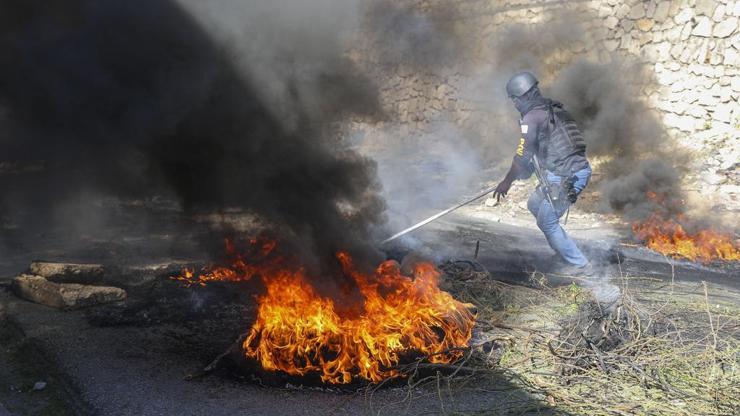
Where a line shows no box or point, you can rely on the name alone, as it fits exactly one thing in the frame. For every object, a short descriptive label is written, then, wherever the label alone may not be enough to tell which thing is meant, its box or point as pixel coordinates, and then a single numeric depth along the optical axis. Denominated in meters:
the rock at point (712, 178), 10.03
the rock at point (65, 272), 4.97
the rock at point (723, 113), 10.91
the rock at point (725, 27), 10.70
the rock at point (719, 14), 10.84
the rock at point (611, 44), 12.80
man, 6.07
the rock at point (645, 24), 12.13
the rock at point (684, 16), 11.45
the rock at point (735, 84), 10.76
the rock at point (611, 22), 12.79
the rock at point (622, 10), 12.61
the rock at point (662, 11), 11.88
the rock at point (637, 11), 12.31
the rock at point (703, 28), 11.11
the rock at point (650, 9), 12.10
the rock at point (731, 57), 10.75
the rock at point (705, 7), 11.03
